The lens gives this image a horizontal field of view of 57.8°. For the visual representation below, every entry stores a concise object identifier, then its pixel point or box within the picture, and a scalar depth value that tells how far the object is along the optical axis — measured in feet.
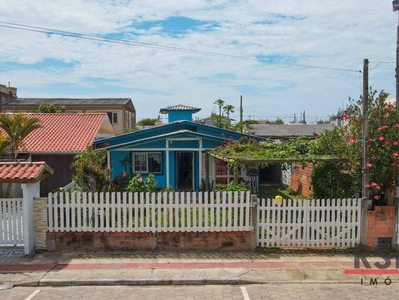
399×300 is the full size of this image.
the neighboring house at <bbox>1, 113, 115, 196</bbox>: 54.34
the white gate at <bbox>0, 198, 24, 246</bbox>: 25.94
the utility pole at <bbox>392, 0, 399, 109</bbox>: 26.32
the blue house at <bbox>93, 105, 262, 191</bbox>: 52.37
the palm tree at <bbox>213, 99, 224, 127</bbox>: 128.16
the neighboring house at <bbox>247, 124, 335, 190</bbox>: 67.51
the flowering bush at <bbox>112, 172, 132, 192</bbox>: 44.96
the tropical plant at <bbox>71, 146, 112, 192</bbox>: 32.53
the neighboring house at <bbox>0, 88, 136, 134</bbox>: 139.64
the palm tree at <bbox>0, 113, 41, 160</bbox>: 46.43
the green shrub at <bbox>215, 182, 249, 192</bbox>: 33.98
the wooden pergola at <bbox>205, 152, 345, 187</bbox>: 33.96
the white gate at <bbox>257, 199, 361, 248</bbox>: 26.71
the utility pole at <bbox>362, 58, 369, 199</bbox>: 27.09
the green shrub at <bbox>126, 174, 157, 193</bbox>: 37.35
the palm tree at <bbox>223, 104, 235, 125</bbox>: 130.37
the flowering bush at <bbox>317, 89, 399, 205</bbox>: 26.94
